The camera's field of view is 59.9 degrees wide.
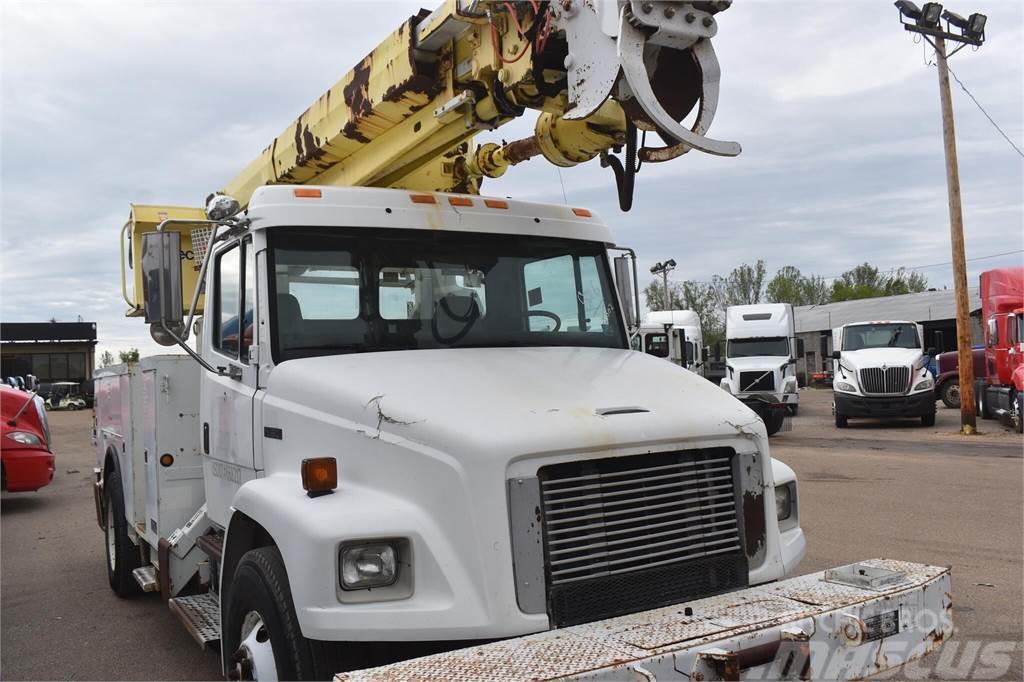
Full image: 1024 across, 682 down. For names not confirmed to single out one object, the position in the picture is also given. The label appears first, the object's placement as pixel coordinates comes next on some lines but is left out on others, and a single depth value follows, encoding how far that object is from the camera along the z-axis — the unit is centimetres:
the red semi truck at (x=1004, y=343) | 1883
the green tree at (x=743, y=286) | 7325
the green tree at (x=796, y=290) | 7581
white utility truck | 317
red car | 1179
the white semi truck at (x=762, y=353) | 2338
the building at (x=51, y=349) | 5516
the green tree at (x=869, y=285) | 7378
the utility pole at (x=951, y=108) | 1931
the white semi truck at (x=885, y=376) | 2064
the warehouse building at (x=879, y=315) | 4378
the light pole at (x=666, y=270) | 5041
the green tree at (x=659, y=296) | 7006
